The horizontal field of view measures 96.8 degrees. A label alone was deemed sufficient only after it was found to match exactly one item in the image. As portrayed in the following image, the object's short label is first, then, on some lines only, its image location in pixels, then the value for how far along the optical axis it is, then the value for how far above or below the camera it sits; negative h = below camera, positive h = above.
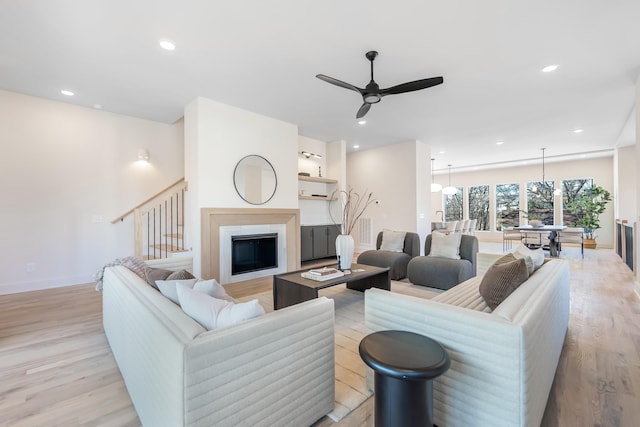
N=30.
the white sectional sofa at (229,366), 1.08 -0.67
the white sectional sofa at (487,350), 1.21 -0.64
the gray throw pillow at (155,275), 1.90 -0.42
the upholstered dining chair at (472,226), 9.01 -0.47
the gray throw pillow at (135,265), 2.14 -0.41
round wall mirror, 4.65 +0.58
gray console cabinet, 6.19 -0.63
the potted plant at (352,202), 6.84 +0.26
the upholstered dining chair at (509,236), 8.08 -0.72
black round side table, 1.14 -0.66
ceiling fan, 2.91 +1.34
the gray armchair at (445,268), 3.95 -0.81
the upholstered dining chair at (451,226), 7.77 -0.39
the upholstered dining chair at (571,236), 6.90 -0.62
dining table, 7.07 -0.68
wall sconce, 4.97 +1.04
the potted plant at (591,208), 7.89 +0.07
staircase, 4.31 -0.18
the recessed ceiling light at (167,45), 2.79 +1.69
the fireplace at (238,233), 4.26 -0.34
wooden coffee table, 2.83 -0.75
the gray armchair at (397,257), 4.51 -0.73
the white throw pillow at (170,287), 1.62 -0.42
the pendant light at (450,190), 9.15 +0.70
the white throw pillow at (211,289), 1.66 -0.44
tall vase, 3.48 -0.47
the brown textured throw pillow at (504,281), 1.87 -0.47
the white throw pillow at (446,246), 4.27 -0.52
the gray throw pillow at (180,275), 1.85 -0.41
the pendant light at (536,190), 9.73 +0.72
